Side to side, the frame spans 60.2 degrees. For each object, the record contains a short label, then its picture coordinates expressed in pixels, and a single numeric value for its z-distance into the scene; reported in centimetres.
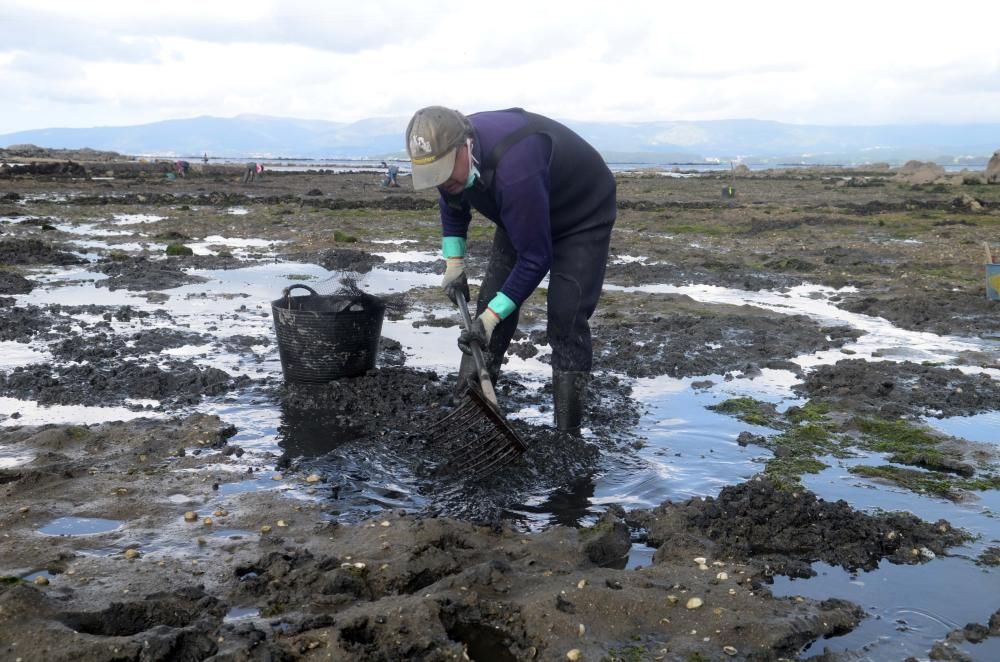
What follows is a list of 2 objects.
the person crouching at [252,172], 4084
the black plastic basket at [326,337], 652
